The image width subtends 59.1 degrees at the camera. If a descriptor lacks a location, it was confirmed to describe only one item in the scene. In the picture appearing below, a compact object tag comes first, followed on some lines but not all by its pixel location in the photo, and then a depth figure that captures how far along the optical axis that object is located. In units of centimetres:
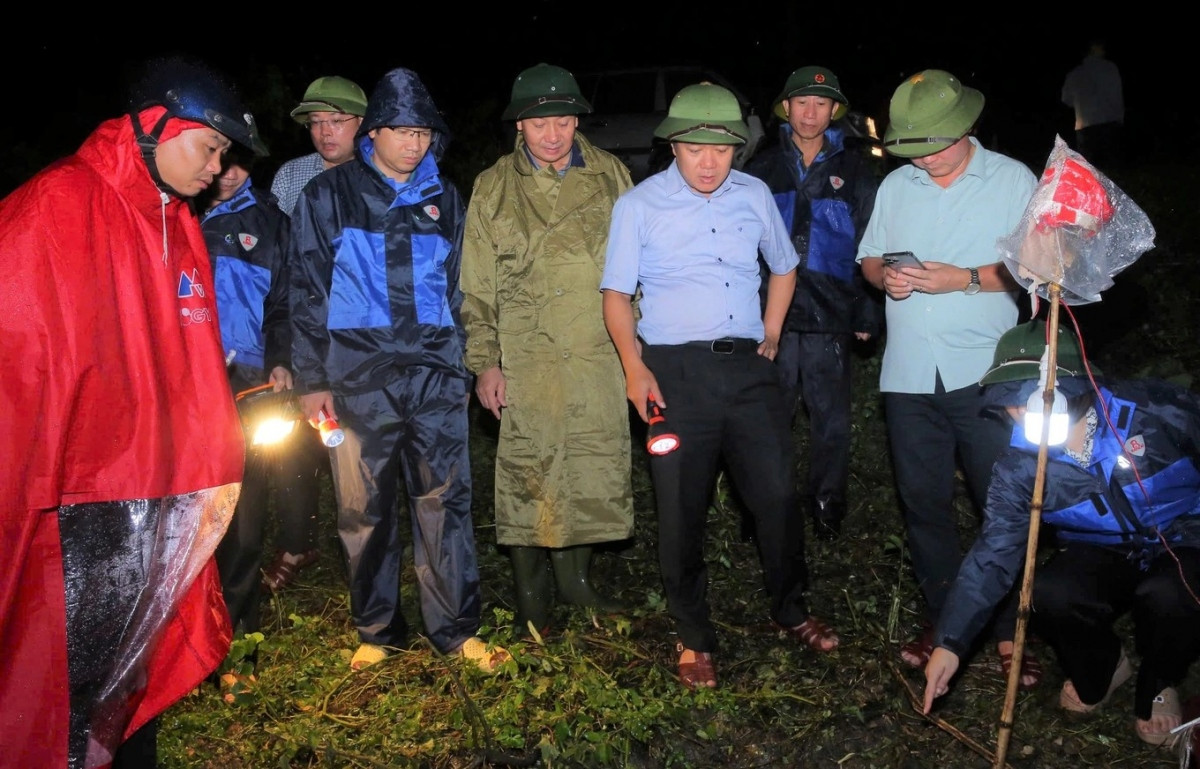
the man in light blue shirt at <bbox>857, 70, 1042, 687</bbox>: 366
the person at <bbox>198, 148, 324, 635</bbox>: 394
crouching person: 320
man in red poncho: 249
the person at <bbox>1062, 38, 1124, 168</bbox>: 1103
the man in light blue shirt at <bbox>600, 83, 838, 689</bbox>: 367
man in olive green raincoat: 389
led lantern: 279
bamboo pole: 260
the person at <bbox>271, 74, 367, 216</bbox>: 483
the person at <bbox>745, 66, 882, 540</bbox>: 463
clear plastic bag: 275
